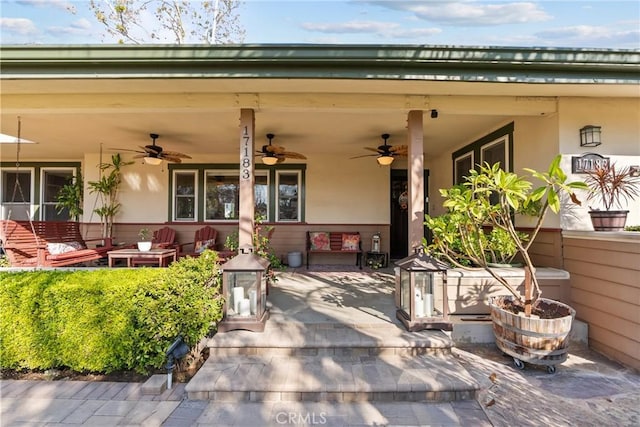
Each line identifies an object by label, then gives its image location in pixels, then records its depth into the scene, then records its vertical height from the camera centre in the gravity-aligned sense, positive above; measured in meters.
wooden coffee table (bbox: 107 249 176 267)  4.70 -0.59
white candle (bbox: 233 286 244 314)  2.90 -0.79
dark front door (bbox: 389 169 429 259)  7.26 +0.10
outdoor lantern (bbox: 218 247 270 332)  2.85 -0.77
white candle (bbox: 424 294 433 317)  2.92 -0.88
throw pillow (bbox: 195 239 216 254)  5.99 -0.55
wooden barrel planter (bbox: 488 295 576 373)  2.54 -1.09
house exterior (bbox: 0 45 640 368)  2.87 +1.52
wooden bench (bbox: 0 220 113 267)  4.23 -0.42
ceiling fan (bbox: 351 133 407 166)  5.04 +1.18
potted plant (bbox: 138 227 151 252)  4.81 -0.46
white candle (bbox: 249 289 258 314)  2.89 -0.81
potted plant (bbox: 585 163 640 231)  3.07 +0.32
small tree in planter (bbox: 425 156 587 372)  2.53 -0.81
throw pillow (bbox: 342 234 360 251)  6.27 -0.51
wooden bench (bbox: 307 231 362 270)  6.25 -0.54
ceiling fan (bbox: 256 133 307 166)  5.02 +1.18
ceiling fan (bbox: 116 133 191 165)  5.14 +1.18
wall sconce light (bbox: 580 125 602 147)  3.39 +1.00
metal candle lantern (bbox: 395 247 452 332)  2.88 -0.78
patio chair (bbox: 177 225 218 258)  6.03 -0.51
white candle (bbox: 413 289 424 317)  2.90 -0.87
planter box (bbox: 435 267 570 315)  3.30 -0.81
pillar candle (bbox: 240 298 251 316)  2.89 -0.89
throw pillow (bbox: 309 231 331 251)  6.41 -0.50
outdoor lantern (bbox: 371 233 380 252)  6.42 -0.54
